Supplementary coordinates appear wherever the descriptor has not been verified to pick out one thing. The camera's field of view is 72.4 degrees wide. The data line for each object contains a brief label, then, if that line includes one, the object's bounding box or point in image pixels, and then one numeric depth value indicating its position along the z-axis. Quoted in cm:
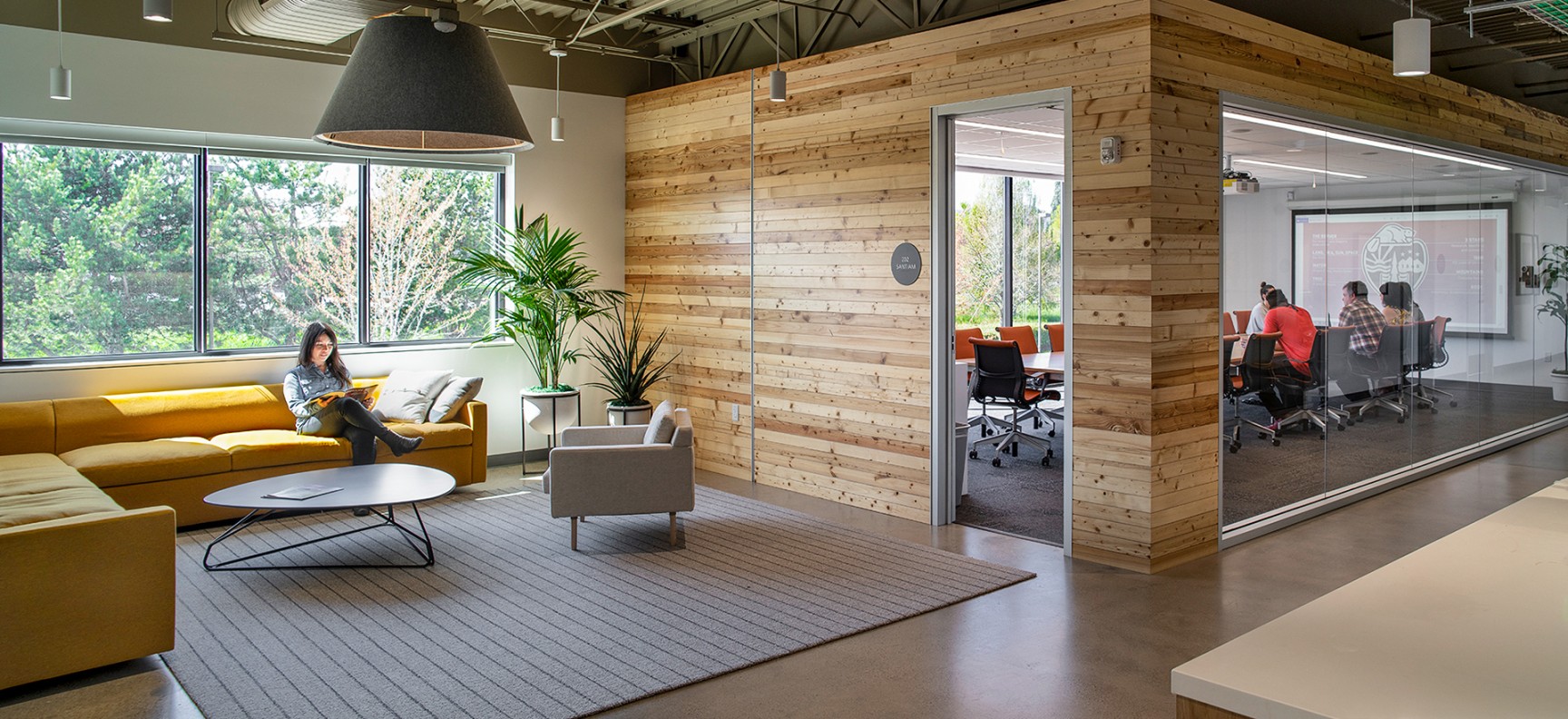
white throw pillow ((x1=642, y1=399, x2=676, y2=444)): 591
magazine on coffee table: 540
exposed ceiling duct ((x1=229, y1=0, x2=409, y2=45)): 593
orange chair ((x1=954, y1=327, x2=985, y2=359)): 948
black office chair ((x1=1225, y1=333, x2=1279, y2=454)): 605
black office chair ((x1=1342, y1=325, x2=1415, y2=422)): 722
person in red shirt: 644
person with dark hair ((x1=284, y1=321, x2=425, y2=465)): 680
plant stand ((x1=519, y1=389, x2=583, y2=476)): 793
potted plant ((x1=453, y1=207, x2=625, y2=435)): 796
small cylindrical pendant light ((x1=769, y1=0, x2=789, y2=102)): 663
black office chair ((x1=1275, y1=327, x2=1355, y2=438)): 672
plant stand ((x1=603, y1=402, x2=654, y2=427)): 790
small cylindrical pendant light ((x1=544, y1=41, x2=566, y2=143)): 793
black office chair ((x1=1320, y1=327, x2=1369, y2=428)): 689
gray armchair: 573
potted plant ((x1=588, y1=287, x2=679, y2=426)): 798
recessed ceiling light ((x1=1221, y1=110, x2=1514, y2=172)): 596
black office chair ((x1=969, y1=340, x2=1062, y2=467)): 825
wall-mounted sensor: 537
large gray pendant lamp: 378
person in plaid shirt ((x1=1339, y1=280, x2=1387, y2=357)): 702
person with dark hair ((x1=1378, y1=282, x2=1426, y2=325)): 738
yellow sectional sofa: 392
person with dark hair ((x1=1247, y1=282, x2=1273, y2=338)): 622
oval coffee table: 527
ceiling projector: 585
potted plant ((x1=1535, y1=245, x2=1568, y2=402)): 932
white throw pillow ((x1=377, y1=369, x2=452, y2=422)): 741
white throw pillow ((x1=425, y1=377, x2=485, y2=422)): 739
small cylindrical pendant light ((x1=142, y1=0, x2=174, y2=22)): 505
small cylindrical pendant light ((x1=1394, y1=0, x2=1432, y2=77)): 498
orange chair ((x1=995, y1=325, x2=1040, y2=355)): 1002
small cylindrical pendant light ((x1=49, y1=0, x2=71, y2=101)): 603
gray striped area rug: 393
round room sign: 651
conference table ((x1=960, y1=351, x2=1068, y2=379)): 821
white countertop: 134
